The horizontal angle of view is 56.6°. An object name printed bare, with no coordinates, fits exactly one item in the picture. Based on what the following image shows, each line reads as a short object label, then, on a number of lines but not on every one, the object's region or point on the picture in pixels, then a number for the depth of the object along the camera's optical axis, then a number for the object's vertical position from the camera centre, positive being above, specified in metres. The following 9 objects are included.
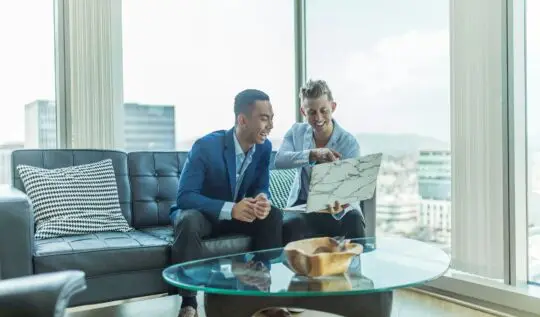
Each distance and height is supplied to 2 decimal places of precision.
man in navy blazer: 2.12 -0.16
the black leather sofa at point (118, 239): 1.88 -0.39
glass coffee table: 1.38 -0.39
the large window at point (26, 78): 3.04 +0.46
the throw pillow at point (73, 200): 2.32 -0.23
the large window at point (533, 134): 2.42 +0.05
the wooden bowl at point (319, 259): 1.47 -0.33
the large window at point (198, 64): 3.38 +0.62
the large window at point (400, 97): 2.80 +0.31
